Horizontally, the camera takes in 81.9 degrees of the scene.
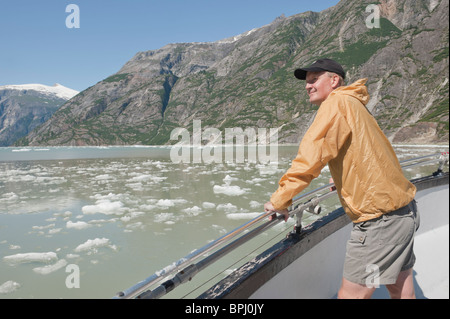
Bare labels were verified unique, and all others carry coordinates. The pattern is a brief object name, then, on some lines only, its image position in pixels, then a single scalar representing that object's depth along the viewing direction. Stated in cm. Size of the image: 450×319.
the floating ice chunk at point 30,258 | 500
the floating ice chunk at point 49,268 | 459
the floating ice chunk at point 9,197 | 1024
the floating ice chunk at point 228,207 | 832
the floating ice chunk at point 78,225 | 689
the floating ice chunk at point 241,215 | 749
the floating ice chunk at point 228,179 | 1399
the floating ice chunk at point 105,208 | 826
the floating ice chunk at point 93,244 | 550
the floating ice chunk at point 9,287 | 404
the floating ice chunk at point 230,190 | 1094
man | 141
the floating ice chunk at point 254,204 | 869
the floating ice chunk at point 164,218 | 735
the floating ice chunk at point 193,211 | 809
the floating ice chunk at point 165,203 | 907
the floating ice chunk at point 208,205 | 892
